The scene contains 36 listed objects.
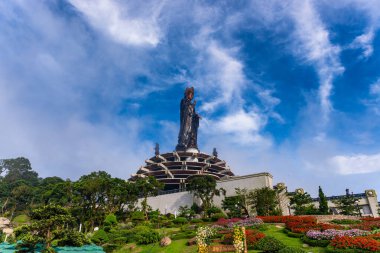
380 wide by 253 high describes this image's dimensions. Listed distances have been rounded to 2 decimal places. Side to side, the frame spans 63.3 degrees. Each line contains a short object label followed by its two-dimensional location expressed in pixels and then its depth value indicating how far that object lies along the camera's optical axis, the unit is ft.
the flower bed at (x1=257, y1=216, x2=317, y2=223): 95.42
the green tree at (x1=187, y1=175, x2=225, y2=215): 170.19
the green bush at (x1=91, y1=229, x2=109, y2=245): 101.40
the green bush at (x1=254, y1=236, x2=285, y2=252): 68.13
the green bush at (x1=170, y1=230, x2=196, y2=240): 95.82
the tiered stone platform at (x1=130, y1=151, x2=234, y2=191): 247.70
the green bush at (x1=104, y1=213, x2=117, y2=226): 129.84
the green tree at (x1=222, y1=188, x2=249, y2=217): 155.02
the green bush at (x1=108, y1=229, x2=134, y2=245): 99.80
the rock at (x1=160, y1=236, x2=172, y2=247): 90.43
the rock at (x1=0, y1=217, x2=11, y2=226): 162.59
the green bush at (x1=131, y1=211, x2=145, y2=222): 145.79
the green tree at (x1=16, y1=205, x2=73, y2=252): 66.44
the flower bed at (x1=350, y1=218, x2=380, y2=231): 87.28
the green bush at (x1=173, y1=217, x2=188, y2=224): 136.46
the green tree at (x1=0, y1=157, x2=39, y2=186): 331.80
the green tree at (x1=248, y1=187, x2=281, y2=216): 142.00
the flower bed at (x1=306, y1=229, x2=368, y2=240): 73.51
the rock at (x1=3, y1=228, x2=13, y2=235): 126.84
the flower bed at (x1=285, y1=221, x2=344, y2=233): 82.99
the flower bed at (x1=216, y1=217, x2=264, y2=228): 103.76
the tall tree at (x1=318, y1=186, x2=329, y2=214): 142.98
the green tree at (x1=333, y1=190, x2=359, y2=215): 152.60
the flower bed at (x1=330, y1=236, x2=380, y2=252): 61.65
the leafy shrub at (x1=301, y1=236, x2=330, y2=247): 71.77
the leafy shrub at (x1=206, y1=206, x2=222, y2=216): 155.63
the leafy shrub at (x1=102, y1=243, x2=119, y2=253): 93.66
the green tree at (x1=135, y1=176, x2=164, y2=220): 162.28
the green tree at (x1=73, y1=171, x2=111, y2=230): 150.30
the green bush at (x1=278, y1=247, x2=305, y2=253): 61.36
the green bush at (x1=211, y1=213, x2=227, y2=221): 136.26
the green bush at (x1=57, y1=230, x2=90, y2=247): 69.62
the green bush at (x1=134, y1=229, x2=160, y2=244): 95.74
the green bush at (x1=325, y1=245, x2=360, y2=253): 62.31
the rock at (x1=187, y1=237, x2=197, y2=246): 86.98
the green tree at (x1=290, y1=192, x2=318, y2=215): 144.17
